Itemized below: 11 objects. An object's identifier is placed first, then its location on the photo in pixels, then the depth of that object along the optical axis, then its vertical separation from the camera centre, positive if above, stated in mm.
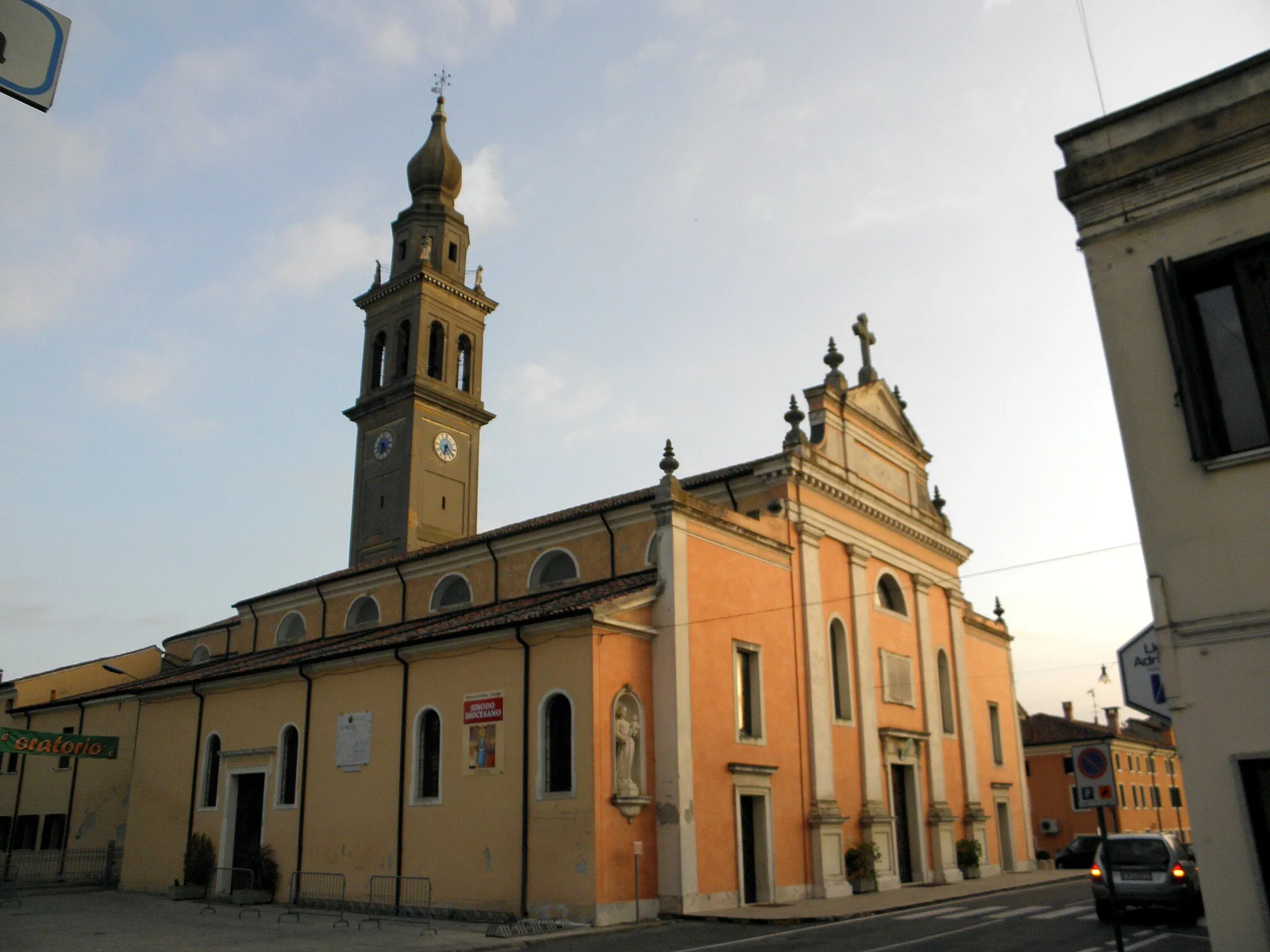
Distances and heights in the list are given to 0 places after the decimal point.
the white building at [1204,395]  7258 +2986
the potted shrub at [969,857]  27750 -1524
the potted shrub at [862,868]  23062 -1445
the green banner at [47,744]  26469 +1917
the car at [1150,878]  15523 -1226
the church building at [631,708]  18719 +2168
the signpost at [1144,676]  7781 +873
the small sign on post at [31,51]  4238 +3087
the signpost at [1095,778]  9555 +154
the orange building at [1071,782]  50062 +662
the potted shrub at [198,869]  24125 -1202
